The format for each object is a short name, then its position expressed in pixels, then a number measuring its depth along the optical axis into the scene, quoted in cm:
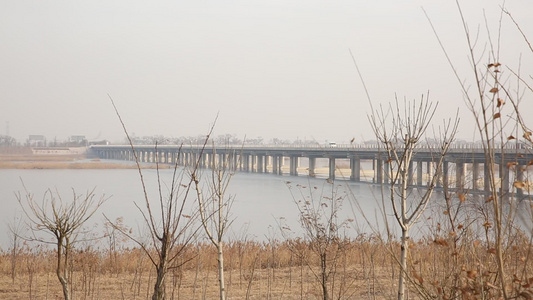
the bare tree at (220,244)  810
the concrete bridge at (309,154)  5269
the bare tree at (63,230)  856
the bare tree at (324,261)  980
